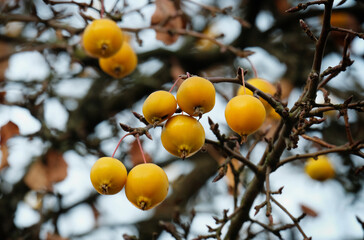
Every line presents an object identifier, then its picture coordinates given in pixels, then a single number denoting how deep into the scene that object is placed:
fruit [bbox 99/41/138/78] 2.46
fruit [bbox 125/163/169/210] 1.34
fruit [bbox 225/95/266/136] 1.32
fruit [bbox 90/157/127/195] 1.35
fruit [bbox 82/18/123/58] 1.95
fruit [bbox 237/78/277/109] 1.92
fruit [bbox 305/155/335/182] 3.15
